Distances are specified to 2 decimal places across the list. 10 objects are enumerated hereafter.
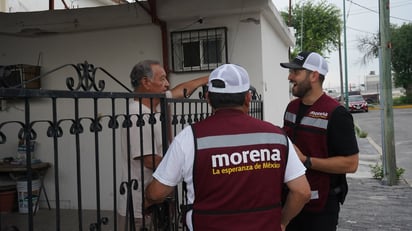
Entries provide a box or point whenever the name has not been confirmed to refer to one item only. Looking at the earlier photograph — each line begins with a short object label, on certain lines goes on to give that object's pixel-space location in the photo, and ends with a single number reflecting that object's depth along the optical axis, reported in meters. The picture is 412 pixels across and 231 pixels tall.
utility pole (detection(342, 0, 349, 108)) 24.81
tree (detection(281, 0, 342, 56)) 28.66
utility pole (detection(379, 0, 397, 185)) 7.55
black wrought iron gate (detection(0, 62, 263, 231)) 5.37
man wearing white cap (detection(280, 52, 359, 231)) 2.62
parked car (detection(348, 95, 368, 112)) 33.47
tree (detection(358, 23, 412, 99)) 39.38
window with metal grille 5.41
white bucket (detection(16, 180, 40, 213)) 5.39
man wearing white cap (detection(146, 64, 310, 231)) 1.77
